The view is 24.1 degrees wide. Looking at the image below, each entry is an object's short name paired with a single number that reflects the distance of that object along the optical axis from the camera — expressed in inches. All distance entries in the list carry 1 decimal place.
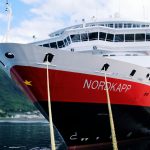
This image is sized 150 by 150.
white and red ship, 739.4
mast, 705.6
